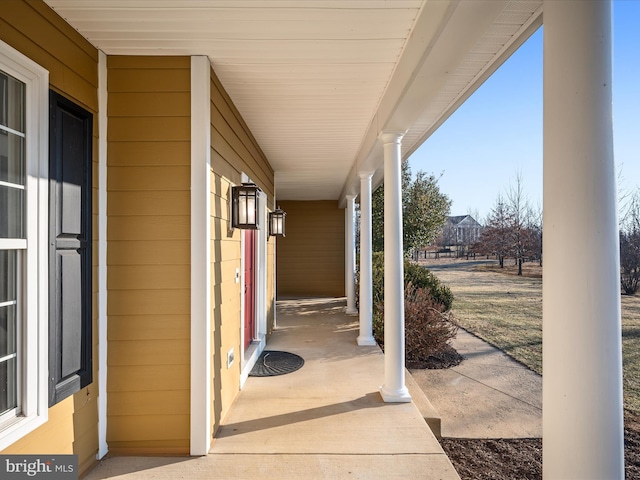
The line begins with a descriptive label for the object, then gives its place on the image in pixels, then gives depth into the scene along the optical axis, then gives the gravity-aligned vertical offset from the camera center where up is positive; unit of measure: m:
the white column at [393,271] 3.20 -0.24
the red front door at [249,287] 4.45 -0.53
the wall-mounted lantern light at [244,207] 3.01 +0.30
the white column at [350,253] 7.23 -0.17
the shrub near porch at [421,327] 4.89 -1.11
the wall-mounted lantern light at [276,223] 5.78 +0.33
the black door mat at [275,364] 3.86 -1.31
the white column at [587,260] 1.00 -0.05
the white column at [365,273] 5.04 -0.39
